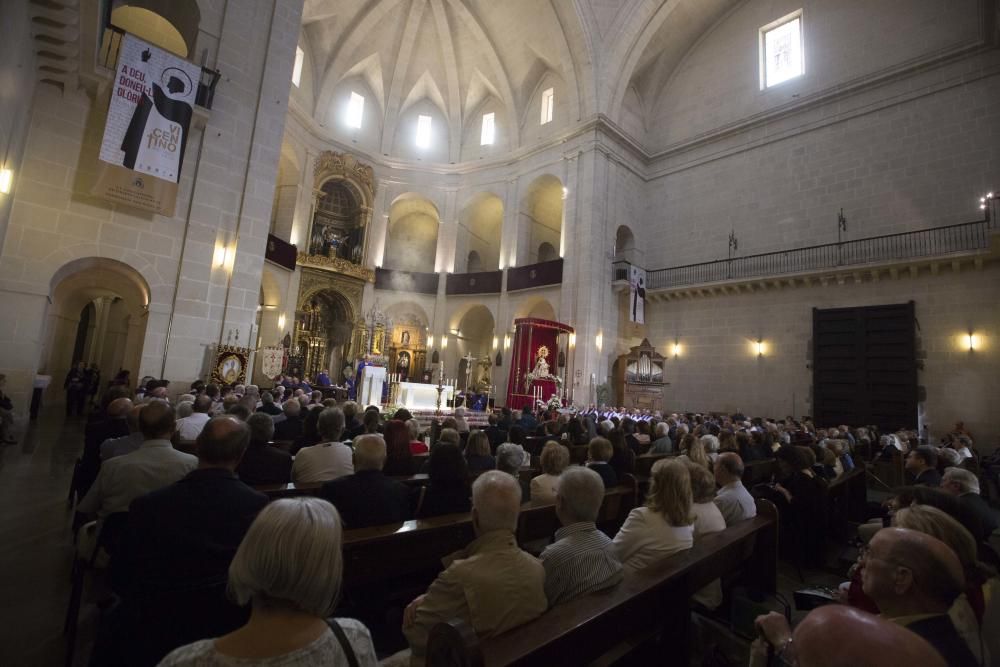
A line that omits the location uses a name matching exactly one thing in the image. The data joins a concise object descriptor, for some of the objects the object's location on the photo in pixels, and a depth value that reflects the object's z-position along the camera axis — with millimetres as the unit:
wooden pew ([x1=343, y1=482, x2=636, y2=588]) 2438
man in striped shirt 1941
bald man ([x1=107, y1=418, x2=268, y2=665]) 1729
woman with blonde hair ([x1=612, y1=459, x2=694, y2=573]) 2529
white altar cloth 13047
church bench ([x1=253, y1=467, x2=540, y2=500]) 3121
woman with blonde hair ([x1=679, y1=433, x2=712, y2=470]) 4410
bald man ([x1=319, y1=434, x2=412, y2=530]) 2793
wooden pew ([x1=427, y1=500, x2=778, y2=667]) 1311
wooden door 11953
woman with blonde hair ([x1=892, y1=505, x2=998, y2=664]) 1697
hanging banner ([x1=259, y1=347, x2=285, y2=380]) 10742
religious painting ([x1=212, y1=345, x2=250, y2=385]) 8812
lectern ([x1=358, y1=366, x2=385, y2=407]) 13062
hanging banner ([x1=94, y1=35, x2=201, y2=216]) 7789
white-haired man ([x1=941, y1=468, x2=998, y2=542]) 3138
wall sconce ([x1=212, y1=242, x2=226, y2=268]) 9164
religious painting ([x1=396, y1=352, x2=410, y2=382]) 19594
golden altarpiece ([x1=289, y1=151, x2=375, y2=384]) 18016
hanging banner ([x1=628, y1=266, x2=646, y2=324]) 16469
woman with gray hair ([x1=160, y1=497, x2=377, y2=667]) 1057
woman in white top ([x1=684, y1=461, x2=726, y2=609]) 3004
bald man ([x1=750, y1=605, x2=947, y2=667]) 748
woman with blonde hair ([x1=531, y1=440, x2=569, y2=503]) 3676
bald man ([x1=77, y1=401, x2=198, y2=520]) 2504
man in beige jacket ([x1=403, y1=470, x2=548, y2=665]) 1712
